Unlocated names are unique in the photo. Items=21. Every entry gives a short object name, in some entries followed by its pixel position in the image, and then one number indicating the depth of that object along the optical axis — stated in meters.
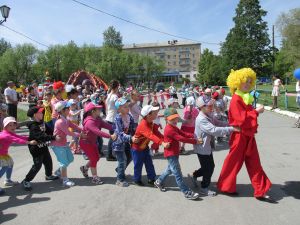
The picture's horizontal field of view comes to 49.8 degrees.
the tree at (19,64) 73.19
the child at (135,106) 8.16
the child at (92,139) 6.05
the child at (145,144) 5.58
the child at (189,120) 7.44
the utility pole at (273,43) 47.44
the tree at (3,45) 100.44
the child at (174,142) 5.17
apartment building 139.25
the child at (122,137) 5.88
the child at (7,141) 5.60
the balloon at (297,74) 9.03
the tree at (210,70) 65.62
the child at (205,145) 5.30
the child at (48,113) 6.63
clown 5.02
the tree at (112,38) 91.94
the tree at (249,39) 48.41
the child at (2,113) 8.25
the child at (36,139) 5.82
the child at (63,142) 6.05
